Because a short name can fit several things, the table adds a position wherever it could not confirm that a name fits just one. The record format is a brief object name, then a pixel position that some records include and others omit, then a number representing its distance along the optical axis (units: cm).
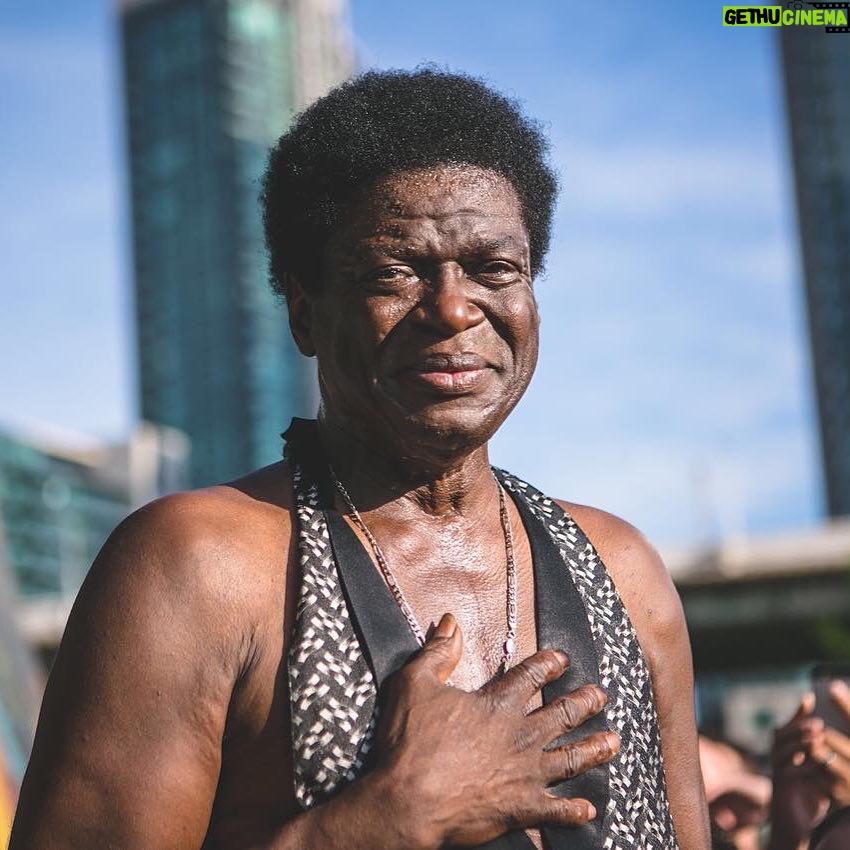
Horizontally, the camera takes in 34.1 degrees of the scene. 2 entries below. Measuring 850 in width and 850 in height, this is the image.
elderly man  204
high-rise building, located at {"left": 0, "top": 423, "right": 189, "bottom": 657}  5494
